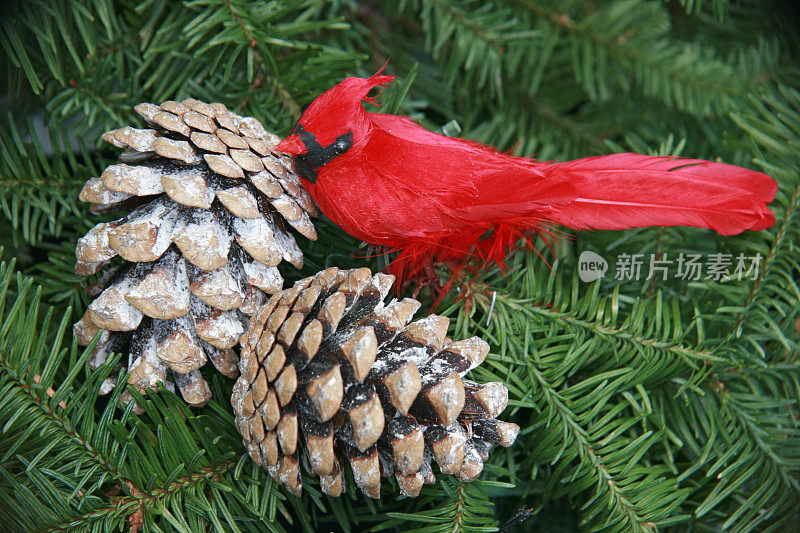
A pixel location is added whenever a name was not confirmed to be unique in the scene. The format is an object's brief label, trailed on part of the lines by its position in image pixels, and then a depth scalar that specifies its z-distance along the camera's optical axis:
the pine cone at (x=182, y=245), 0.86
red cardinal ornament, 0.88
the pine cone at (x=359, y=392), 0.85
